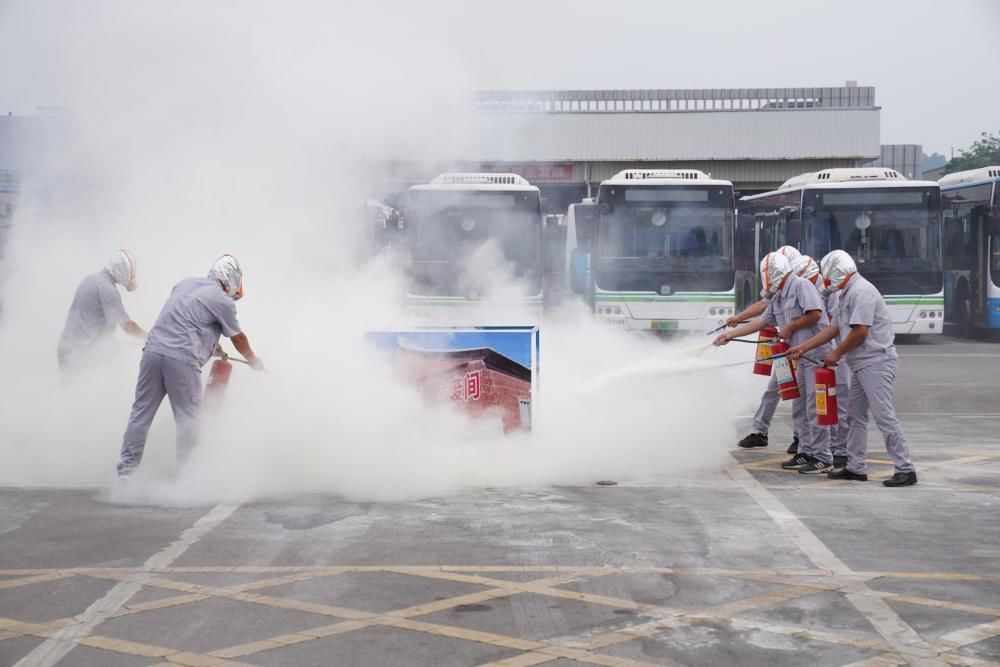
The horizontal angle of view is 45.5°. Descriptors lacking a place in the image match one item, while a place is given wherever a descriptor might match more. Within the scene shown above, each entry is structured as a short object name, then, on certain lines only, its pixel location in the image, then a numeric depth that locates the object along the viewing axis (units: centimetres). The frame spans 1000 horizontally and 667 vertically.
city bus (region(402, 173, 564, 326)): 1767
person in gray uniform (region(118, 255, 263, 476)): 815
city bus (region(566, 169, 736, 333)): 1898
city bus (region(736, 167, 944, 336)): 2075
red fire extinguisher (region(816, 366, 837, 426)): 895
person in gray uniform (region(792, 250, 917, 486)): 848
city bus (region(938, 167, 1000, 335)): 2256
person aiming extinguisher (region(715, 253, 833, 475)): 921
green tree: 4978
